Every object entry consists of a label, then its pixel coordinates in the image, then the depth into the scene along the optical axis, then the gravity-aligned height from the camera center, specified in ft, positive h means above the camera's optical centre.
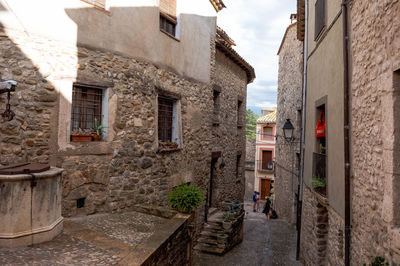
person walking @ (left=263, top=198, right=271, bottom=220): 52.06 -11.36
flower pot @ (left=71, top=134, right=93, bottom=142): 19.26 +0.24
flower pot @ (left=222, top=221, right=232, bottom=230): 32.37 -8.96
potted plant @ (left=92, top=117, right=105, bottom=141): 20.23 +0.82
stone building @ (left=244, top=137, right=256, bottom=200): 106.43 -12.22
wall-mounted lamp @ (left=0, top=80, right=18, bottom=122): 14.15 +2.50
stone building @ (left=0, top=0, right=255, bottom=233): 17.21 +3.45
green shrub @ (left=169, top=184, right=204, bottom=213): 22.36 -4.27
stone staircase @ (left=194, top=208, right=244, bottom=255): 31.04 -10.17
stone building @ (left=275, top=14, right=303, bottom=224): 43.06 +4.64
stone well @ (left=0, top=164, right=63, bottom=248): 13.32 -3.13
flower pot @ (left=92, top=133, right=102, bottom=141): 20.07 +0.33
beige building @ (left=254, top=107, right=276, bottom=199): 91.15 -3.56
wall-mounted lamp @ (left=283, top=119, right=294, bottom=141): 39.47 +2.11
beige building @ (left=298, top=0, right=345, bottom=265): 18.66 +0.30
